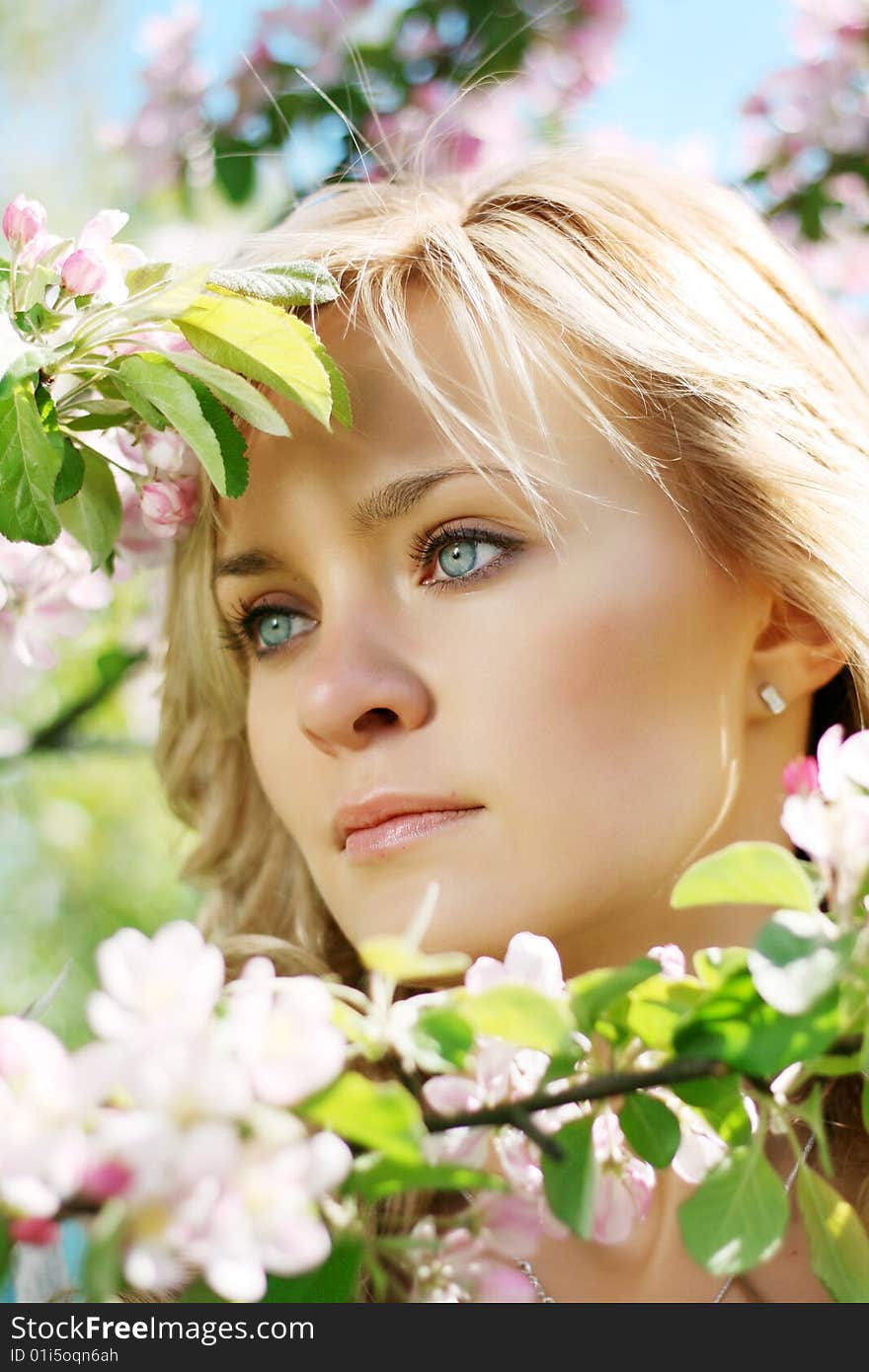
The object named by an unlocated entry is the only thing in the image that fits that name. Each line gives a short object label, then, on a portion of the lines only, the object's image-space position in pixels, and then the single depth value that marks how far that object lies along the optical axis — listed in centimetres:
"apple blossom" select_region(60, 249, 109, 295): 112
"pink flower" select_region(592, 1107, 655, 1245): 108
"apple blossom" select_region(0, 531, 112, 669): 124
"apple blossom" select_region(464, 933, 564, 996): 108
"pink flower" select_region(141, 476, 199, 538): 122
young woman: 121
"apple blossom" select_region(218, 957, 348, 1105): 91
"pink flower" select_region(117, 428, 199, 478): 121
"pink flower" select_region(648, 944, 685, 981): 109
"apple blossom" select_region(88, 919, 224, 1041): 92
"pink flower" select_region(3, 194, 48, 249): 114
